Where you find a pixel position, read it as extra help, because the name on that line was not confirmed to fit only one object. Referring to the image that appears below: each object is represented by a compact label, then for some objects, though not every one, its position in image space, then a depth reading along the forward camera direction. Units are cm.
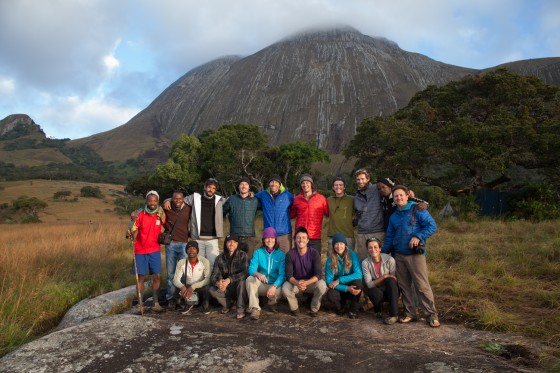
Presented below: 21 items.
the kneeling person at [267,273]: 500
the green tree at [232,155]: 2572
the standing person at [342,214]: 563
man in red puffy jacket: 571
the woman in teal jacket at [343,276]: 493
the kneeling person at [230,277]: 512
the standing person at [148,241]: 553
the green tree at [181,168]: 2578
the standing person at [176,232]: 569
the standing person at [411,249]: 452
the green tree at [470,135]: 1411
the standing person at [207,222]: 584
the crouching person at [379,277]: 477
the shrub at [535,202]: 1285
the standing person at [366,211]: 539
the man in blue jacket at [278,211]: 584
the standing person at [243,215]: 585
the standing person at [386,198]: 529
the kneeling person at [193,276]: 526
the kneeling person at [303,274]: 496
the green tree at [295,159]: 2741
